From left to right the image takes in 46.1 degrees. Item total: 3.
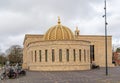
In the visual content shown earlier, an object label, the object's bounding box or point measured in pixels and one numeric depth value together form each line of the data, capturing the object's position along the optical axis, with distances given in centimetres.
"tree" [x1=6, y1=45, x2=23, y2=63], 5938
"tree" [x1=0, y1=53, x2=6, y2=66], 6092
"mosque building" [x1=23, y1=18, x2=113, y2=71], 2721
